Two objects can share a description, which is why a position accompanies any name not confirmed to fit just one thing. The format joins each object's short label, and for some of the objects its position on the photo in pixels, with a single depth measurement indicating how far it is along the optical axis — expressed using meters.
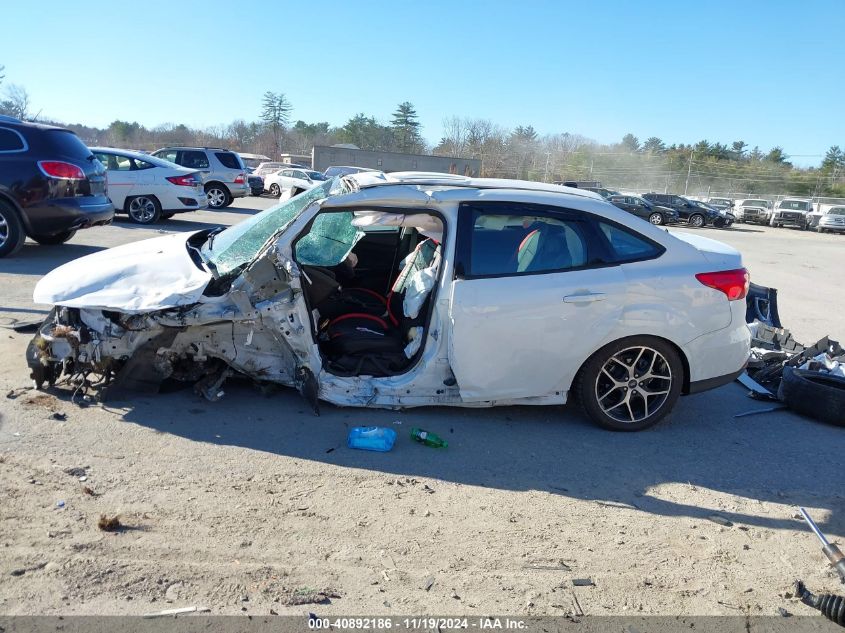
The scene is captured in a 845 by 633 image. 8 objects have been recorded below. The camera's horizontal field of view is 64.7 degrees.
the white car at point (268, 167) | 38.09
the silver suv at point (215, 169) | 20.16
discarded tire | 5.04
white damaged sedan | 4.34
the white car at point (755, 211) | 37.84
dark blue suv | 8.84
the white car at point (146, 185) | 14.62
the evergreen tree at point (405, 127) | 76.12
